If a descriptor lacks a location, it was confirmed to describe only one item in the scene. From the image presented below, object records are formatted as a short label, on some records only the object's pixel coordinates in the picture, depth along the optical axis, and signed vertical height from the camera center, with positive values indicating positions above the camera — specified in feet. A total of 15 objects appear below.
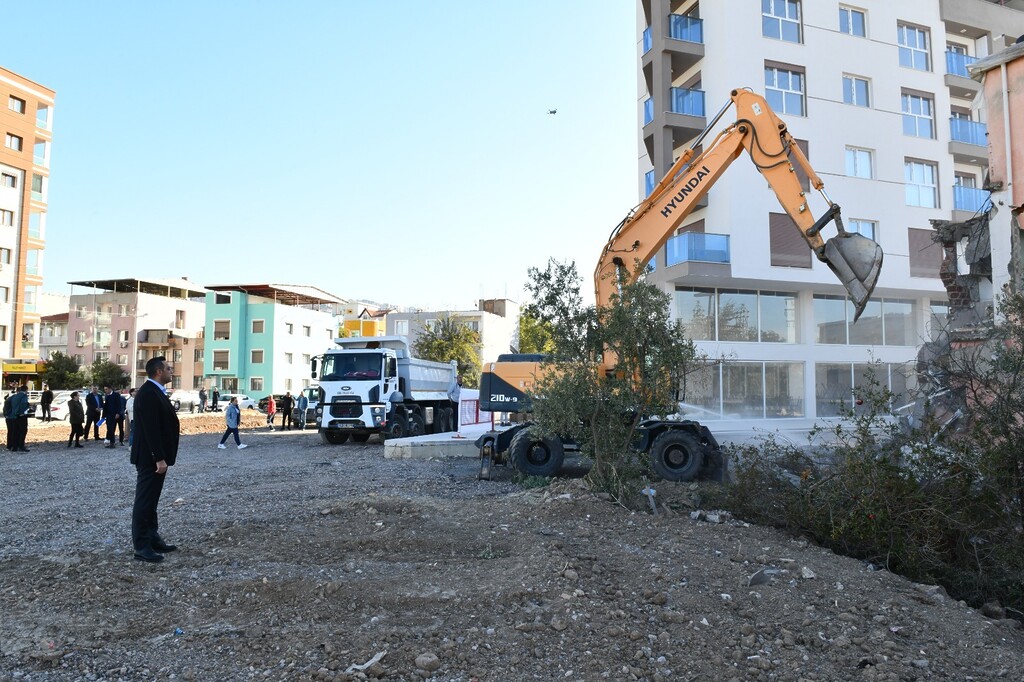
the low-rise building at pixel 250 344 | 211.41 +13.56
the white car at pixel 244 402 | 177.00 -2.43
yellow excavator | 37.14 +7.37
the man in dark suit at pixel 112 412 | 65.92 -1.85
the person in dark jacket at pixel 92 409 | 68.44 -1.66
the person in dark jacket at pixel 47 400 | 94.94 -1.18
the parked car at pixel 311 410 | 103.80 -2.50
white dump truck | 67.46 +0.05
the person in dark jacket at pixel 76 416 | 64.95 -2.17
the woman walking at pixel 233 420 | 65.62 -2.45
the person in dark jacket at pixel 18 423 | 60.54 -2.68
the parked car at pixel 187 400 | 158.05 -1.90
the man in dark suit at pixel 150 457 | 21.42 -1.88
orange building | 155.63 +38.75
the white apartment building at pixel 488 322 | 243.19 +23.80
